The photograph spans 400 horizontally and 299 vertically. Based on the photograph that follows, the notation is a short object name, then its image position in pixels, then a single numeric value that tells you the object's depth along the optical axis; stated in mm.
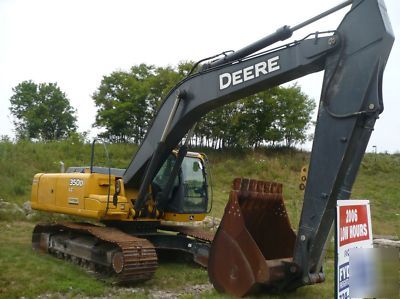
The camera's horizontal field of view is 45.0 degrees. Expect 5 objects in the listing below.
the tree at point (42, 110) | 42875
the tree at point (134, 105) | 28172
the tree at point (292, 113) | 26516
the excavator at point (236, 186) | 5129
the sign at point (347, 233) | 3168
